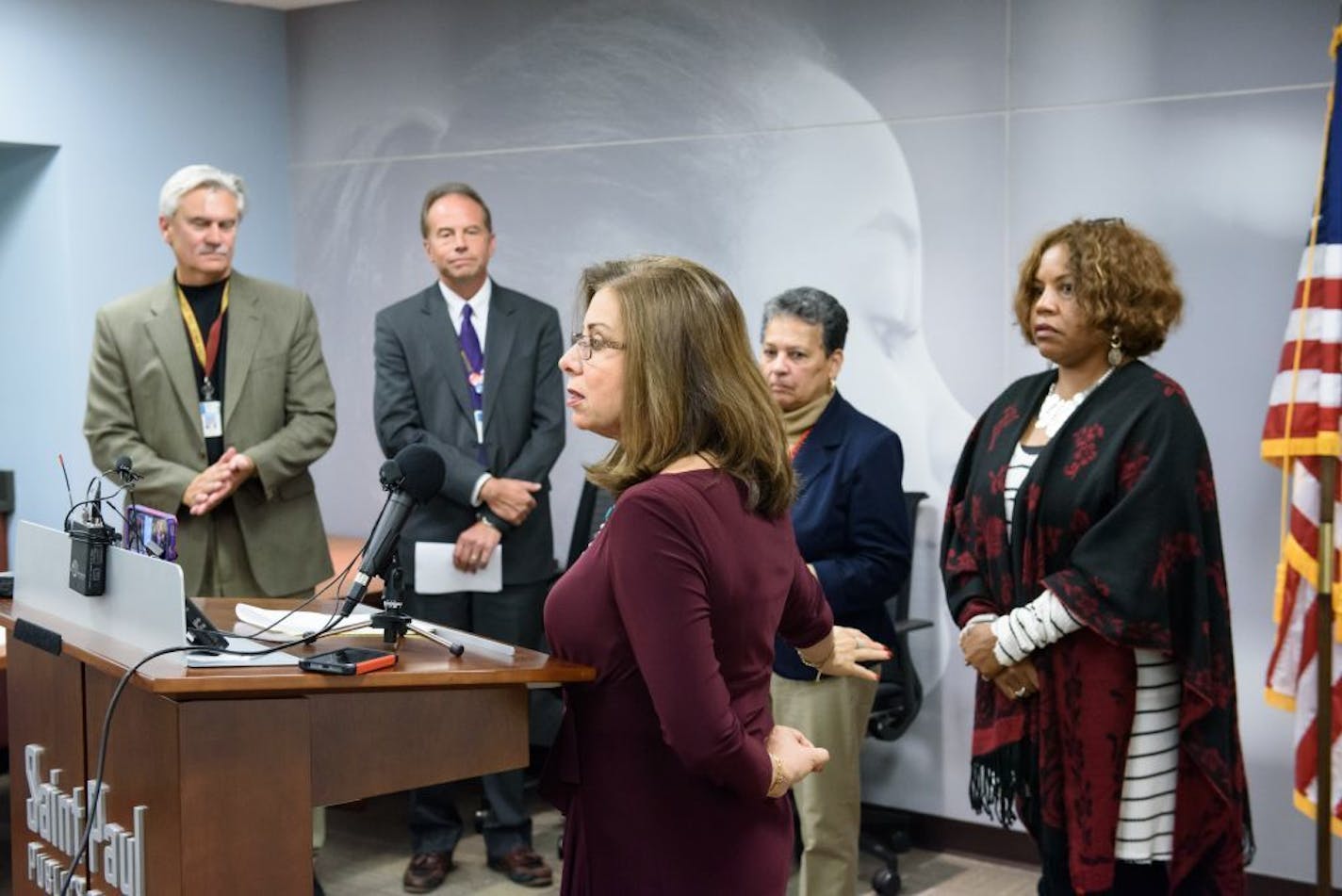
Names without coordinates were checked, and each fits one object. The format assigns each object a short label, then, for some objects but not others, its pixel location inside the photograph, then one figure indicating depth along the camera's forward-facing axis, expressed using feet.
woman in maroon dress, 6.63
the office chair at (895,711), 14.89
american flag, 12.01
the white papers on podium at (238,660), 6.58
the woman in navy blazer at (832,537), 11.34
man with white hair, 13.85
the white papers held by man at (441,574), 14.56
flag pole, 12.12
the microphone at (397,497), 7.13
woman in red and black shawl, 10.28
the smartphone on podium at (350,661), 6.51
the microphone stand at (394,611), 7.34
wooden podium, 6.48
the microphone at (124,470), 8.44
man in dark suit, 14.75
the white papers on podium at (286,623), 7.71
